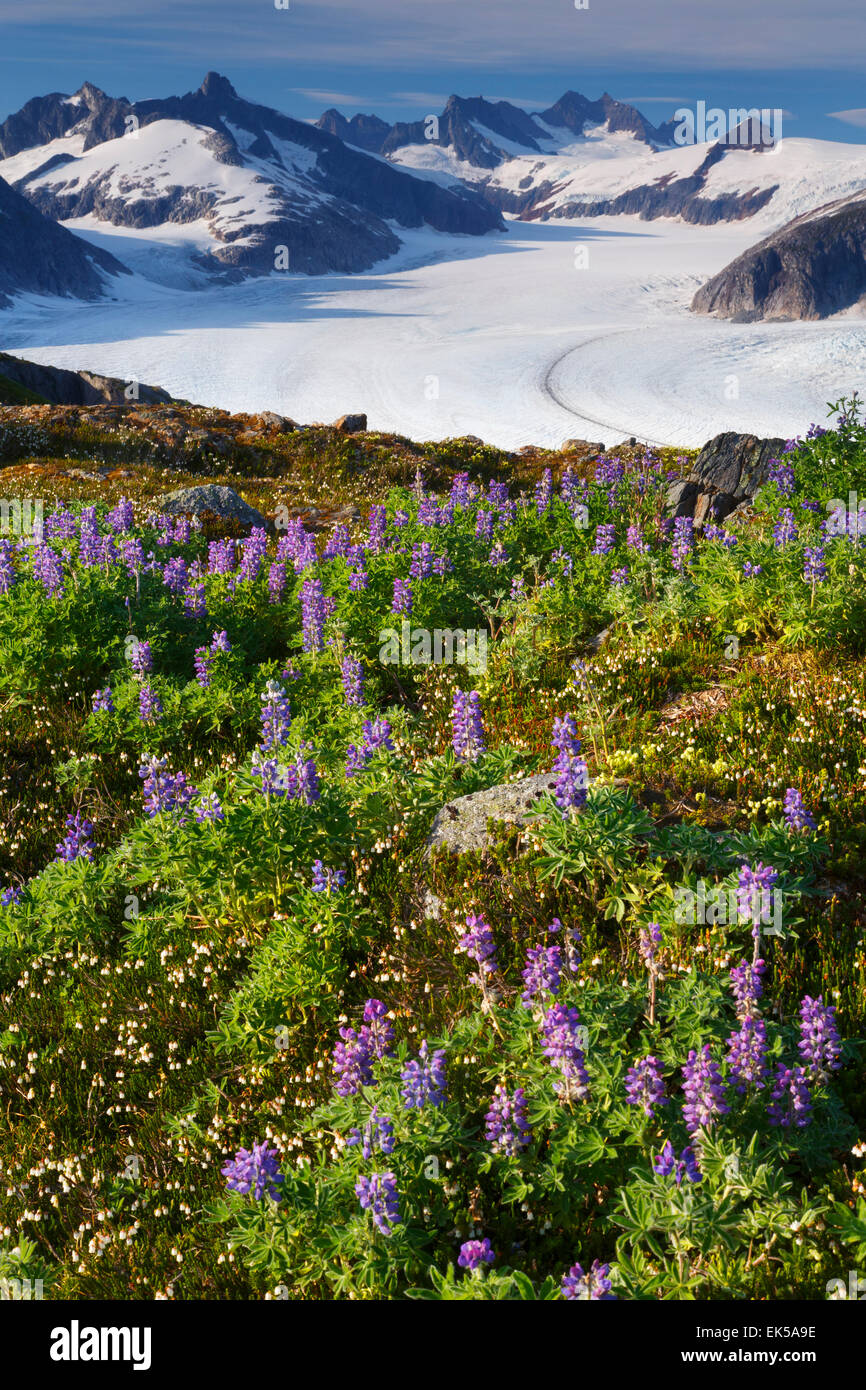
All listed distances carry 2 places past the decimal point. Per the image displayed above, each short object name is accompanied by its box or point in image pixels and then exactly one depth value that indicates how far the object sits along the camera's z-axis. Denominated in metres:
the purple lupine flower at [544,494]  12.05
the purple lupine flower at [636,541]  9.84
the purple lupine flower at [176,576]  9.69
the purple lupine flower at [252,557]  10.66
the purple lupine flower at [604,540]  9.92
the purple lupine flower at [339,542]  10.31
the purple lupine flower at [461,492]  12.92
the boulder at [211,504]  17.84
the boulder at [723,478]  17.45
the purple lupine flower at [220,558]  10.91
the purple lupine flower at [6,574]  9.22
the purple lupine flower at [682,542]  9.66
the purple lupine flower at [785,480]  11.06
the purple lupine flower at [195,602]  9.48
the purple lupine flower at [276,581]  10.28
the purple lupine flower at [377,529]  10.91
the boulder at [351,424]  33.00
